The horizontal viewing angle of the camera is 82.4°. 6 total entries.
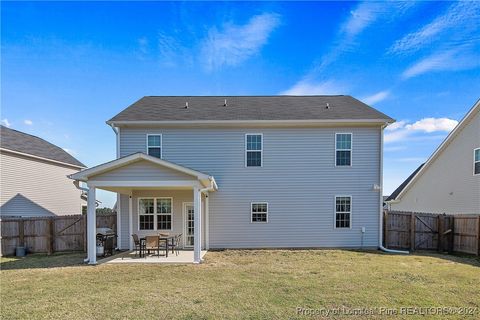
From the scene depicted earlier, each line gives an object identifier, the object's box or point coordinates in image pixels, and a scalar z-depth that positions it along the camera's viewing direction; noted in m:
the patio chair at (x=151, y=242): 10.00
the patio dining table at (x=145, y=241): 10.23
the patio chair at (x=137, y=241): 10.13
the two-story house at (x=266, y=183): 12.20
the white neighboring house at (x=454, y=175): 13.29
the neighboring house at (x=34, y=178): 14.16
